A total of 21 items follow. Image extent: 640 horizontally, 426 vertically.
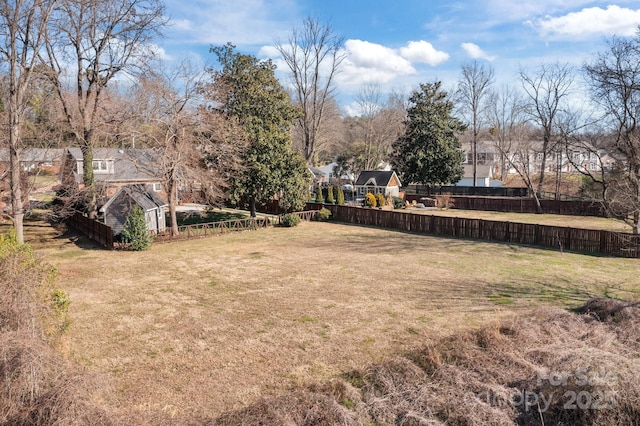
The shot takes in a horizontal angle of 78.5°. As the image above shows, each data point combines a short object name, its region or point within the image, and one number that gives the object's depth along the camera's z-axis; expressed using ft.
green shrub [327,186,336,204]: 125.99
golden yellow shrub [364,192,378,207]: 130.29
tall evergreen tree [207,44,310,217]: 90.68
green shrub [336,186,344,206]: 127.44
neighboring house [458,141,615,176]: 230.68
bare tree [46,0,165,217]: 77.30
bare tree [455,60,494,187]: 171.01
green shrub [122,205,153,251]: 71.77
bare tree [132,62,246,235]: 78.33
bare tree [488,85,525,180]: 157.21
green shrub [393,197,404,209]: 137.49
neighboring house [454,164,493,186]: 193.57
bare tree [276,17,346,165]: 135.13
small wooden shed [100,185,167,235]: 78.02
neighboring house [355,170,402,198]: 144.97
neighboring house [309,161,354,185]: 189.10
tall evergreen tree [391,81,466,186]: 148.15
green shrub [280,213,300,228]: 96.53
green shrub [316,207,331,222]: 106.83
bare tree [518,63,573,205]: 124.06
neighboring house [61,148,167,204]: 110.64
